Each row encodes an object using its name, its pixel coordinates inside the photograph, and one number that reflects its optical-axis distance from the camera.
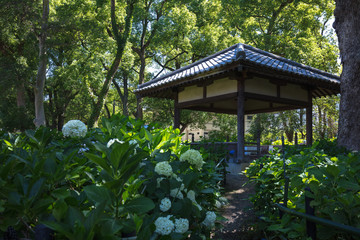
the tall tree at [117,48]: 18.84
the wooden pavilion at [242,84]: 8.06
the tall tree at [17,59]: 15.53
